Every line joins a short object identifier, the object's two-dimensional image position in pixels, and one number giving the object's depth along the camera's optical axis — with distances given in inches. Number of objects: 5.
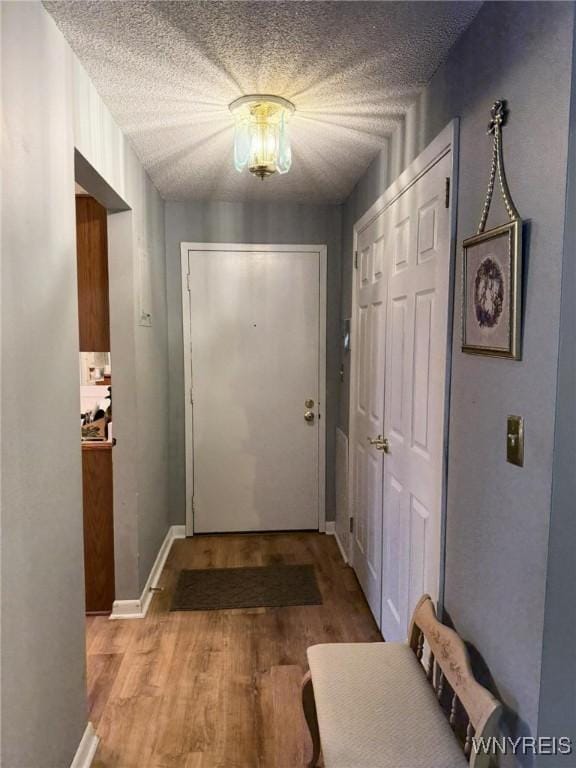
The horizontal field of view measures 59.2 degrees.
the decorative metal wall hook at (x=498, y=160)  48.3
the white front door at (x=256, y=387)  136.9
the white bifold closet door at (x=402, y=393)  67.0
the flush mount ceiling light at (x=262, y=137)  77.9
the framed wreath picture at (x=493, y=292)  46.7
